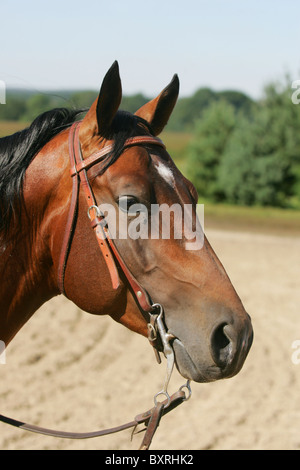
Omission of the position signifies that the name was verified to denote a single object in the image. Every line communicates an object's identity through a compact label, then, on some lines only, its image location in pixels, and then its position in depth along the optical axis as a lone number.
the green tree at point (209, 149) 23.77
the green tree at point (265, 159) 21.70
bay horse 1.84
